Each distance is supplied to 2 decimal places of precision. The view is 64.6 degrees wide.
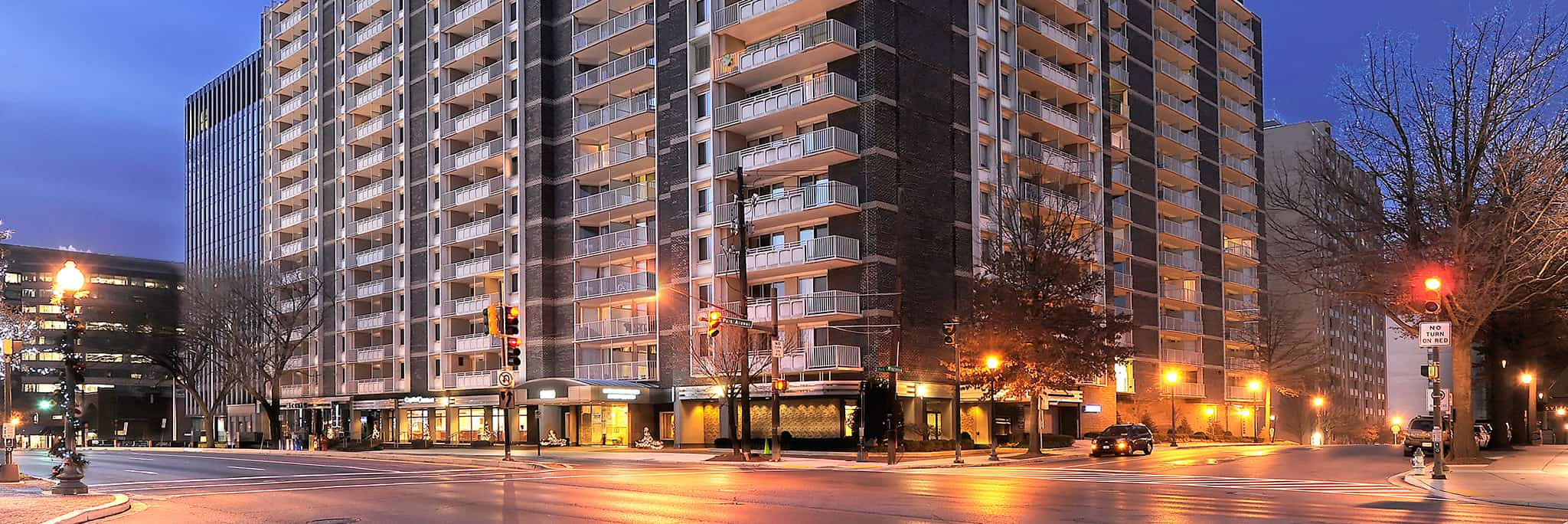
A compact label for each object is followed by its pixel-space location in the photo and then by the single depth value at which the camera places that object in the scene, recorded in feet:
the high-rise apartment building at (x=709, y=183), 193.98
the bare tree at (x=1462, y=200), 121.70
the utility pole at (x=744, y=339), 146.60
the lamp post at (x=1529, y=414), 198.49
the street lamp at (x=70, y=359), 88.53
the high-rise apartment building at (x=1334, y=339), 380.99
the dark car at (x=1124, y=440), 175.11
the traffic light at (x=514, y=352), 125.70
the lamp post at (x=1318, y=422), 333.42
